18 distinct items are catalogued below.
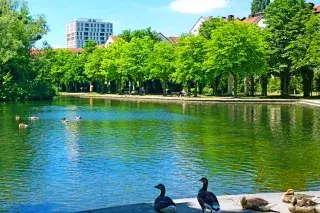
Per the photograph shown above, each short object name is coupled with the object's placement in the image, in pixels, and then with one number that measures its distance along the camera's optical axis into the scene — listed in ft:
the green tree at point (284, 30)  234.58
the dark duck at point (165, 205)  36.99
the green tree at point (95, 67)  341.82
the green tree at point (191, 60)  242.99
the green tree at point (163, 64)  269.03
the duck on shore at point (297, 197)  38.39
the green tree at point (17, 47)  218.38
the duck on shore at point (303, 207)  37.35
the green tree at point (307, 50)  217.05
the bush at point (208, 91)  281.95
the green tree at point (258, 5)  435.53
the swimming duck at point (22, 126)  109.81
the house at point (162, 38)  425.03
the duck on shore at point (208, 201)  36.45
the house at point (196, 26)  377.91
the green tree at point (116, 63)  305.12
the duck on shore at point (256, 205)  38.50
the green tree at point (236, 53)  225.56
